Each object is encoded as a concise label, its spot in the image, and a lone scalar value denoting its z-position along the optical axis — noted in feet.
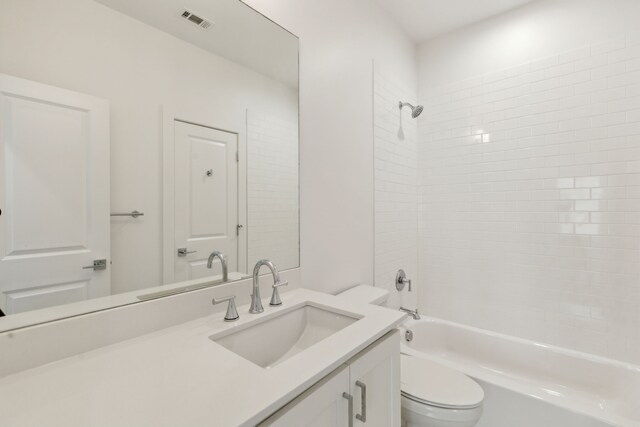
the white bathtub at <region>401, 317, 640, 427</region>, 4.33
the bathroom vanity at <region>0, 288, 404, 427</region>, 1.82
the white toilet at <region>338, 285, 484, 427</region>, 4.00
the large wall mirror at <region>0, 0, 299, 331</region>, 2.46
